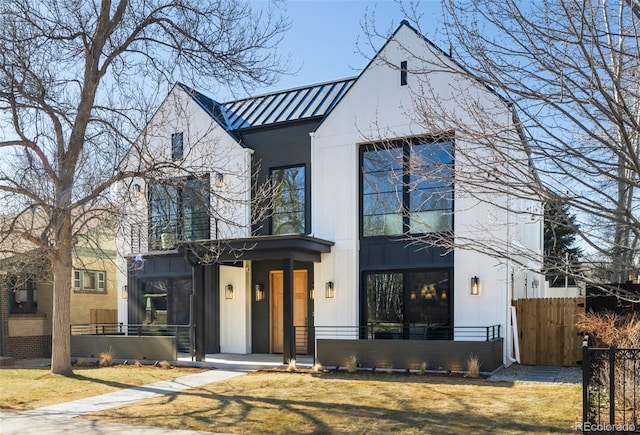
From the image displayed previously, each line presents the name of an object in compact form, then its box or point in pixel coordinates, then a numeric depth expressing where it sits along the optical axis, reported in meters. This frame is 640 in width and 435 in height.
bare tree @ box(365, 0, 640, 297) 5.00
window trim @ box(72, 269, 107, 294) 21.59
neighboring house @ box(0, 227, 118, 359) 18.72
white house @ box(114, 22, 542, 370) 13.77
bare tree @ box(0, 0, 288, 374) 11.41
